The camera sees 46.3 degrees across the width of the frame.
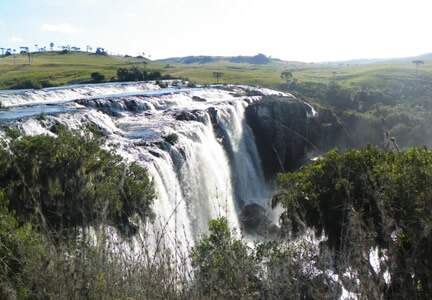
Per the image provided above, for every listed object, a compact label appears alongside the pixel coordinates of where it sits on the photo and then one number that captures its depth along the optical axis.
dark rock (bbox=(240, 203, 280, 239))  30.43
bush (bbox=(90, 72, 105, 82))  92.19
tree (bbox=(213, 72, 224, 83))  115.19
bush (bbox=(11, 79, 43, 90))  84.50
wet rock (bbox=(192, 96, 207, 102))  55.47
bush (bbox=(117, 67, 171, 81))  93.44
